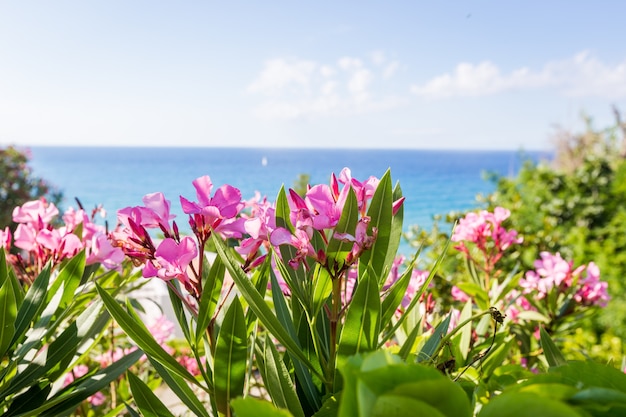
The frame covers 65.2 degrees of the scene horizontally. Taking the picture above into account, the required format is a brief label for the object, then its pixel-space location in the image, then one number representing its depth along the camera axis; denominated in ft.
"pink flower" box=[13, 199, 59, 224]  3.51
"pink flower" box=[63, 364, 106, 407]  5.12
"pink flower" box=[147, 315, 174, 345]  5.81
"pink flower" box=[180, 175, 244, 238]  2.06
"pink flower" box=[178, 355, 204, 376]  5.62
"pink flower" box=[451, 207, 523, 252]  5.08
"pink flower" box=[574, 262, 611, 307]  5.34
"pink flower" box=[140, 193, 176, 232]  2.06
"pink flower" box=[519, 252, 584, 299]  5.27
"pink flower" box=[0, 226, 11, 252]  3.19
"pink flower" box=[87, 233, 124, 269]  3.05
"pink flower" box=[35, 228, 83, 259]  3.21
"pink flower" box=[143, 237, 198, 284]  1.94
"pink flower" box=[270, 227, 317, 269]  1.96
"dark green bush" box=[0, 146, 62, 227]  25.39
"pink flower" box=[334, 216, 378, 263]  1.85
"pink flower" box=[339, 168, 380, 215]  2.10
